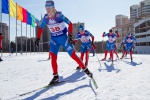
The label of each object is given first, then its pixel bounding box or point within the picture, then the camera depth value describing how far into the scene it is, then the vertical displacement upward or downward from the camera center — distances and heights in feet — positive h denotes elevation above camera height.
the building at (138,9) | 478.51 +103.35
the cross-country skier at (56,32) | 16.48 +1.52
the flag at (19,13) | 77.20 +15.00
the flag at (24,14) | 83.87 +15.62
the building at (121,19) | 586.45 +90.80
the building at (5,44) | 208.96 +7.02
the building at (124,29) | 330.50 +35.05
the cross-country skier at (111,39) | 43.88 +2.27
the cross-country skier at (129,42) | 48.34 +1.73
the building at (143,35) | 224.10 +16.13
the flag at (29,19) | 90.02 +14.84
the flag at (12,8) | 68.39 +15.29
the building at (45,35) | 301.30 +23.55
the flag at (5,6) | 64.59 +14.84
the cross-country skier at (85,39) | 31.09 +1.59
